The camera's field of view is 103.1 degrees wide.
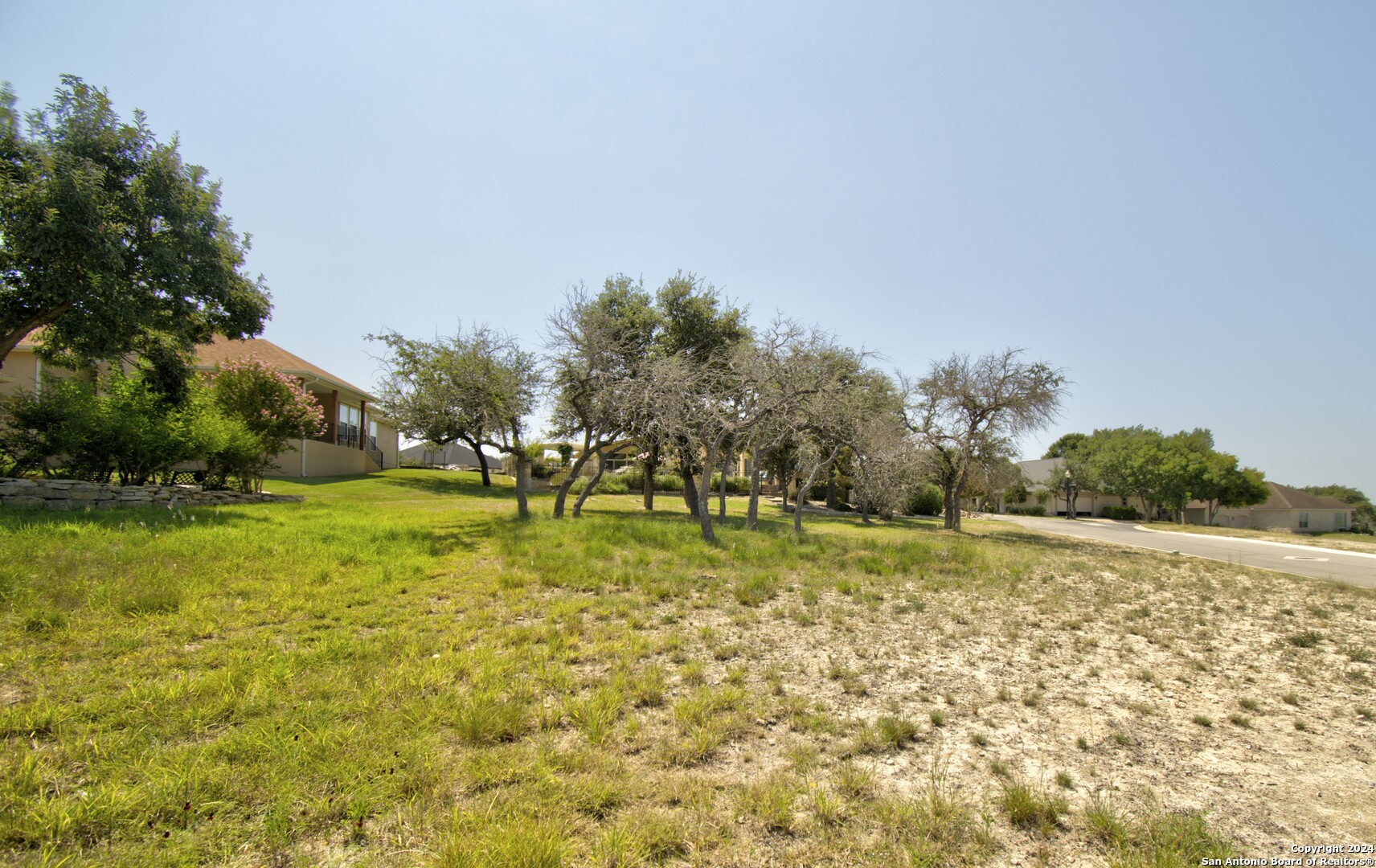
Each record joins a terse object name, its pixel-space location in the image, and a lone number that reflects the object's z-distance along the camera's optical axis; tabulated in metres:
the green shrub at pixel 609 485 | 34.16
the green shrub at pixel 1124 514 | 56.47
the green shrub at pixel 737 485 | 42.89
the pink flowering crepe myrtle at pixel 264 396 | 15.98
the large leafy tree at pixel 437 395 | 13.90
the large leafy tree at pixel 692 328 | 21.22
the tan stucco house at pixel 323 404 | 19.41
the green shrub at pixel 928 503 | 38.53
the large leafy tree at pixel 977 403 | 20.73
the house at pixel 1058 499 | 59.59
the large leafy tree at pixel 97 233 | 10.44
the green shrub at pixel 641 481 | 37.25
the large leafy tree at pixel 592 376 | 14.34
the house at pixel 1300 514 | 56.49
